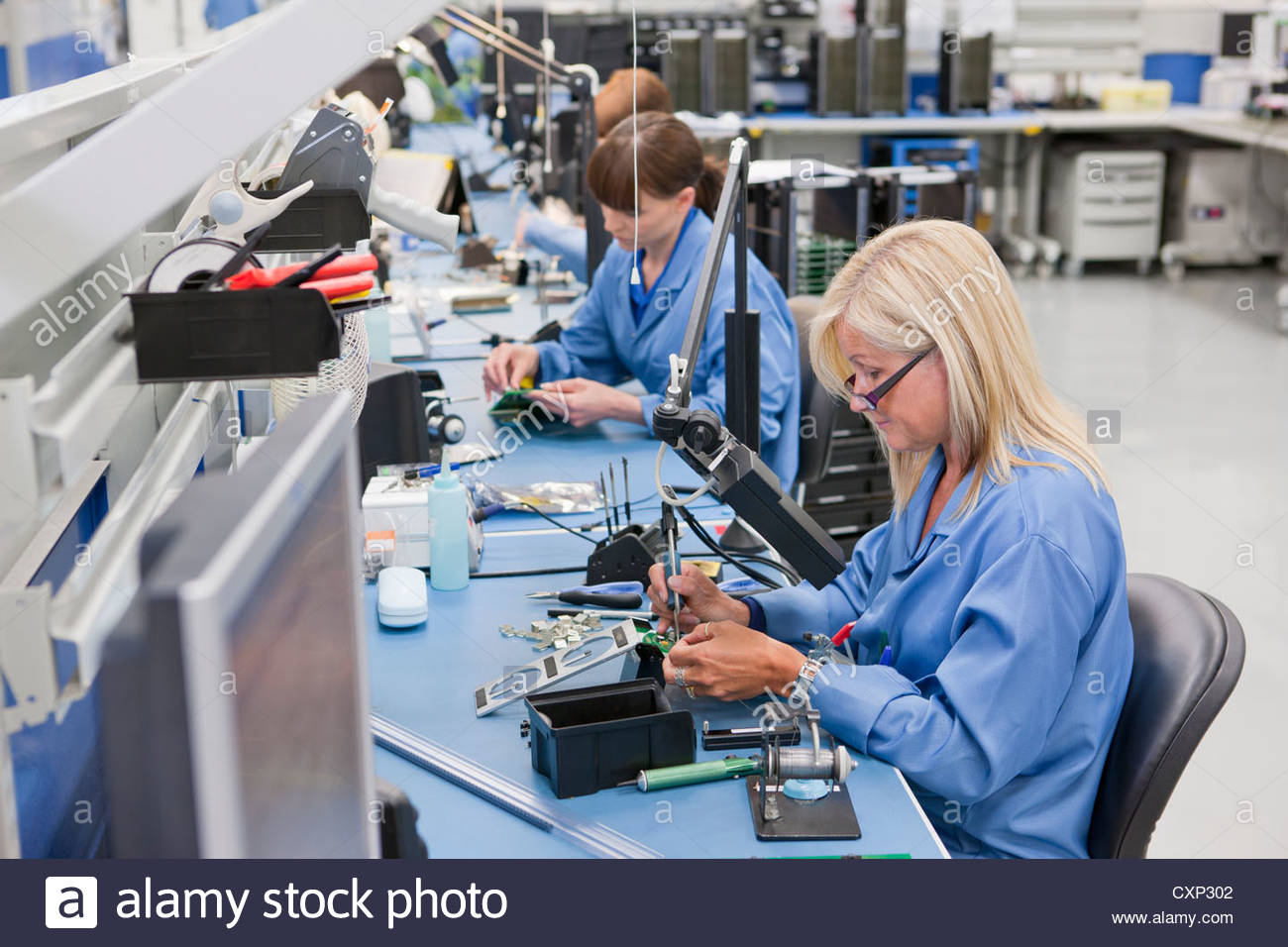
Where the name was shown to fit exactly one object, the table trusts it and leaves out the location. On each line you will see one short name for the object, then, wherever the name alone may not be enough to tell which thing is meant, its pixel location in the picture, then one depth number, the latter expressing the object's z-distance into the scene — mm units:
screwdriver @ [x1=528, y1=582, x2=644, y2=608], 1722
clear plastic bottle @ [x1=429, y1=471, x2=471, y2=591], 1767
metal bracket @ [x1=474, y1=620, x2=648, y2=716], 1446
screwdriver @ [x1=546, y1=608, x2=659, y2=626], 1692
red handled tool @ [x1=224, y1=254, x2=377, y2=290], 910
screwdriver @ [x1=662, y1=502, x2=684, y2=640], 1549
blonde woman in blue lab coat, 1268
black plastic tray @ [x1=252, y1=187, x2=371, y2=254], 1218
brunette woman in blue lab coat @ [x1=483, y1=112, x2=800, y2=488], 2389
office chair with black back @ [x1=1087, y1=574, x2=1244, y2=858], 1296
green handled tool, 1272
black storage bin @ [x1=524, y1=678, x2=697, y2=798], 1257
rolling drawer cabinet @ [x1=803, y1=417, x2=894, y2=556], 2973
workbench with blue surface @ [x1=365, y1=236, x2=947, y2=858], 1201
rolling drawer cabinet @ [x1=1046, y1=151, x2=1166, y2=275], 7000
